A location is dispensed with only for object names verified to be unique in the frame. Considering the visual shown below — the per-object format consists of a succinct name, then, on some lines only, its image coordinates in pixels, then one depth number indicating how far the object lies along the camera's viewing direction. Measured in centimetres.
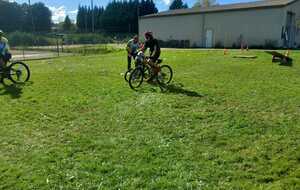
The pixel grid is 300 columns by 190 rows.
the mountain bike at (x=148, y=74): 1105
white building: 3350
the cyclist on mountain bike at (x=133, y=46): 1383
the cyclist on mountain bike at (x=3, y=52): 1159
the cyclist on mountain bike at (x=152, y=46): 1167
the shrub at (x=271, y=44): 3335
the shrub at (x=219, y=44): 3816
